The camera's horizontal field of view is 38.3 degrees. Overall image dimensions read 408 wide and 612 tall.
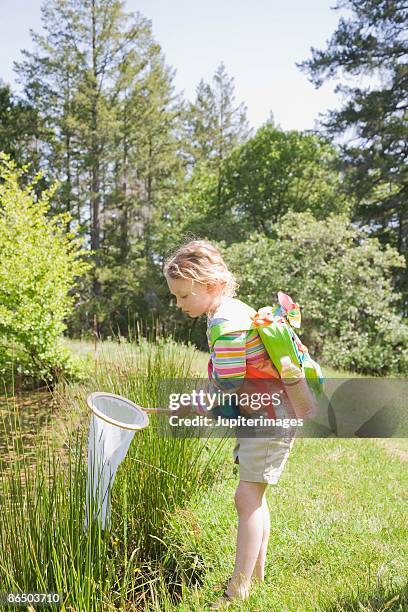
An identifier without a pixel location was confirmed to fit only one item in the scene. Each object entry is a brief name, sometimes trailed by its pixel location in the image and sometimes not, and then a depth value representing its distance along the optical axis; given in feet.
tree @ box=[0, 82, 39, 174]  66.80
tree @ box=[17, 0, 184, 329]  65.41
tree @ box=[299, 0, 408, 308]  45.65
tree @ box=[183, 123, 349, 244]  70.49
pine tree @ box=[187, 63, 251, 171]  74.49
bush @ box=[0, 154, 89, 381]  23.57
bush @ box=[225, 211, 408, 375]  36.78
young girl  6.82
